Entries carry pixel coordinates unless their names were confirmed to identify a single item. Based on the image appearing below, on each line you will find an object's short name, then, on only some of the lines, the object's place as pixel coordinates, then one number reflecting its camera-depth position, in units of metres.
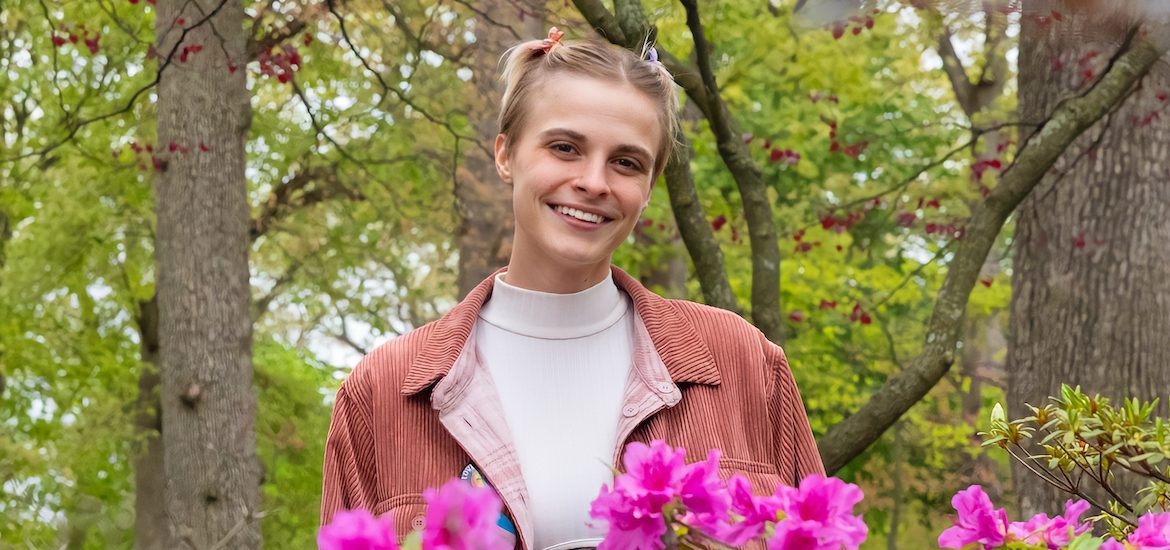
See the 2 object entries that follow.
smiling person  2.03
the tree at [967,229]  4.64
